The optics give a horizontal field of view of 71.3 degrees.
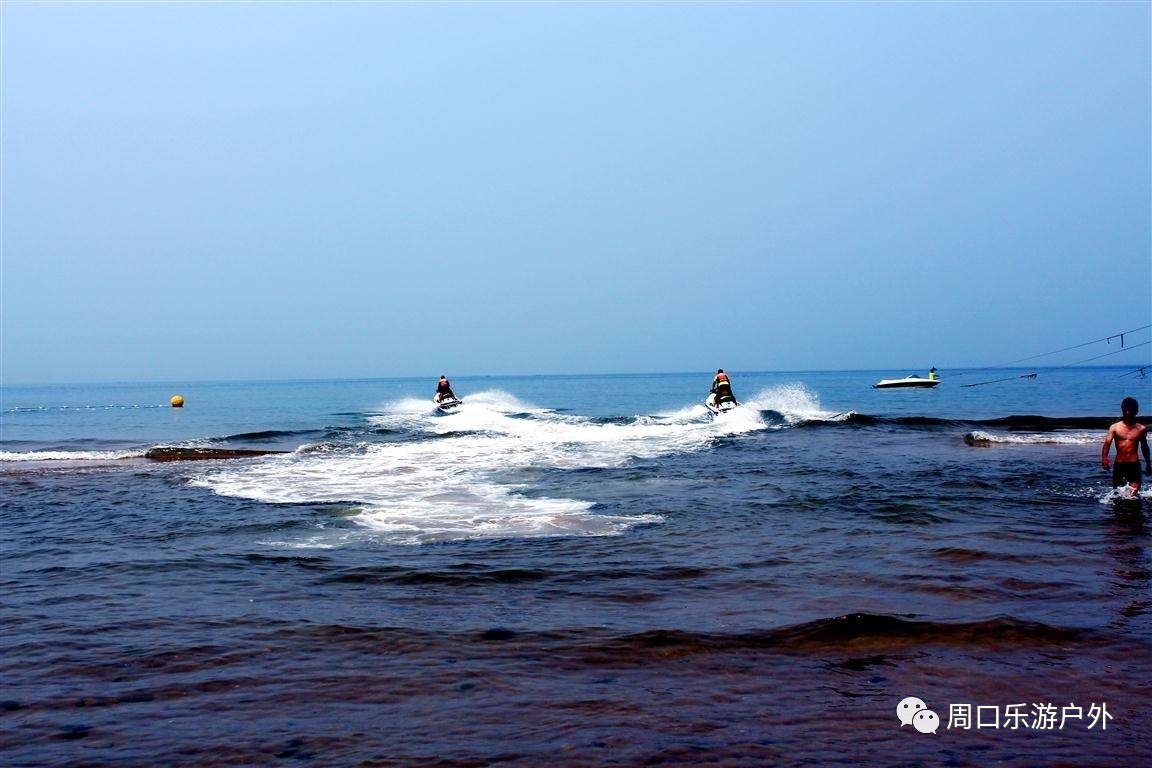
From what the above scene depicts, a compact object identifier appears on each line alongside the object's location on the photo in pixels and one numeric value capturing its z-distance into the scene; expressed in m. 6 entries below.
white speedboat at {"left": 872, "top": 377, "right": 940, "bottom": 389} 76.56
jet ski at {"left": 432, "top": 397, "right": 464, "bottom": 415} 45.38
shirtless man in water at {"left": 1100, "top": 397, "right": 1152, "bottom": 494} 13.05
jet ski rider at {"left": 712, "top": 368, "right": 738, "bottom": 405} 36.28
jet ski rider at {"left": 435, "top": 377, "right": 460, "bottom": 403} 45.66
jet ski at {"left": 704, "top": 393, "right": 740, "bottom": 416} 35.84
